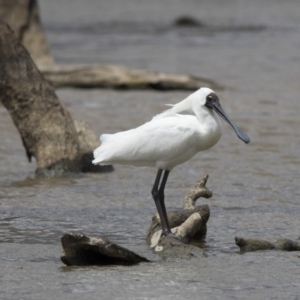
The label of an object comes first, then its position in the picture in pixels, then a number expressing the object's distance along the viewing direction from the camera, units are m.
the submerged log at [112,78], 33.91
